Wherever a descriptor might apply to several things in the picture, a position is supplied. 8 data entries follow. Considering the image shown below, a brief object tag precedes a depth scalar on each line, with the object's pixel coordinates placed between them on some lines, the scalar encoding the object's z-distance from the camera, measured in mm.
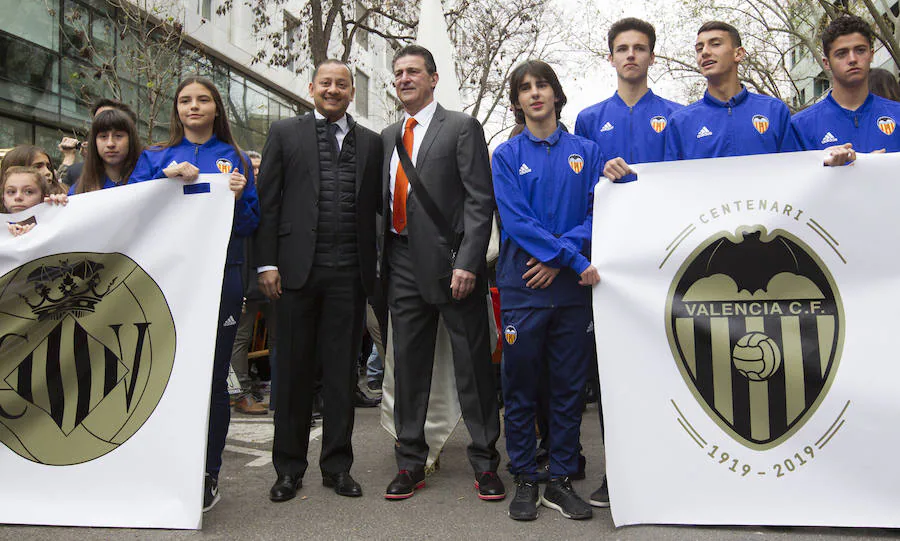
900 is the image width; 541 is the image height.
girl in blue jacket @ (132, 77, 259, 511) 3783
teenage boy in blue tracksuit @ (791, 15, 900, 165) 3814
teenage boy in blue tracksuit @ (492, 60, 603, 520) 3697
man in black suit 3939
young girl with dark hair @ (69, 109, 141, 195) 4027
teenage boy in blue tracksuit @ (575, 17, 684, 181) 4109
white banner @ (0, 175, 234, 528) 3416
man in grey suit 3943
